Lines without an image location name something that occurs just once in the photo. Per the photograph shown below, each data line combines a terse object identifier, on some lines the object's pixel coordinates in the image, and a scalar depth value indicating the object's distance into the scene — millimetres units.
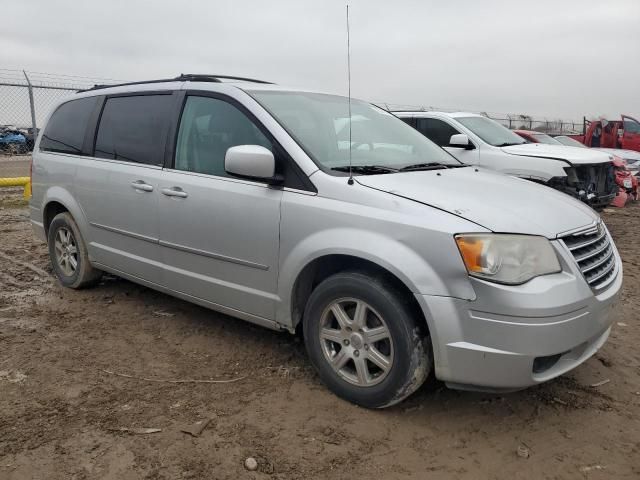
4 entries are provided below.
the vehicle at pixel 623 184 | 7688
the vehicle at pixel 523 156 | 7188
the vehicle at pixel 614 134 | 16141
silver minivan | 2479
